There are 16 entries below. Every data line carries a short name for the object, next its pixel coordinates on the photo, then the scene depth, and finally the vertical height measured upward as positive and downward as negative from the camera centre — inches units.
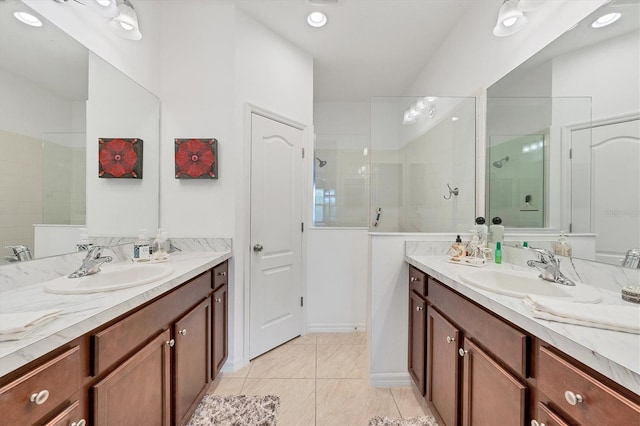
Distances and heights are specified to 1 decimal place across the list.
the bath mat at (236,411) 59.4 -47.0
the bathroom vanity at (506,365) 23.2 -18.3
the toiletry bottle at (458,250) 65.5 -9.1
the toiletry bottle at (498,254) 62.5 -9.4
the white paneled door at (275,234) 85.4 -7.3
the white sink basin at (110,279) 39.5 -12.1
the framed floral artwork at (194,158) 77.7 +15.9
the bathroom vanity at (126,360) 24.6 -19.1
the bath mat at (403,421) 59.6 -47.5
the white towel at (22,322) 24.2 -11.1
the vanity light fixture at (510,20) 54.2 +41.2
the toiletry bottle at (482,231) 67.2 -4.3
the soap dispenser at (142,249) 63.4 -9.1
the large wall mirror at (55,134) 41.8 +13.9
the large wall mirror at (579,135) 39.0 +14.8
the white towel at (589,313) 27.2 -11.0
